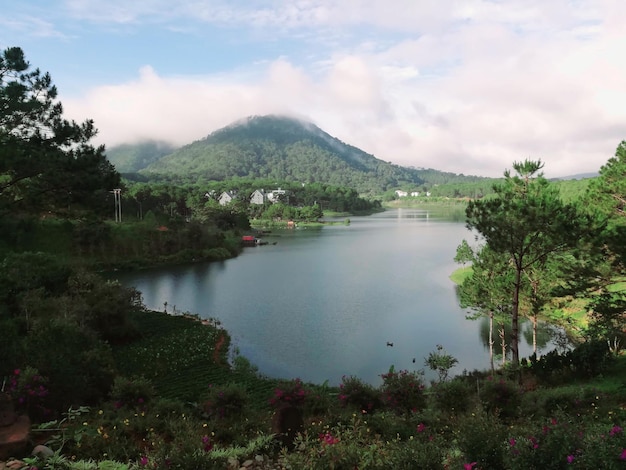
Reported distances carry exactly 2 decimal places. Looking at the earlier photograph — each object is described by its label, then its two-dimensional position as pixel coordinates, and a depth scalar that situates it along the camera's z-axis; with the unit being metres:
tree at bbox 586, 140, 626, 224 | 17.81
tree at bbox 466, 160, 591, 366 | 15.11
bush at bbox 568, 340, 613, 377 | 14.89
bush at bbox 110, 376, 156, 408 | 8.79
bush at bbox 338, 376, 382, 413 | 9.55
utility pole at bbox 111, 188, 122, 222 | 60.13
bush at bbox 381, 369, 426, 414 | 9.73
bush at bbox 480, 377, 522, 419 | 9.68
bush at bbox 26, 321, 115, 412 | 9.06
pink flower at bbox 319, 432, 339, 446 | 6.14
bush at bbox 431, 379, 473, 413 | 9.63
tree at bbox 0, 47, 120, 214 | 15.29
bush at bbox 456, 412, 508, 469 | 5.18
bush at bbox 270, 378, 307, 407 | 8.20
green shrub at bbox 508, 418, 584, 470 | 4.61
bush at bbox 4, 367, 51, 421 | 7.88
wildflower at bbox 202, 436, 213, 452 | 6.42
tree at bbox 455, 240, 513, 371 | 19.72
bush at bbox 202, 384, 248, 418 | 8.37
